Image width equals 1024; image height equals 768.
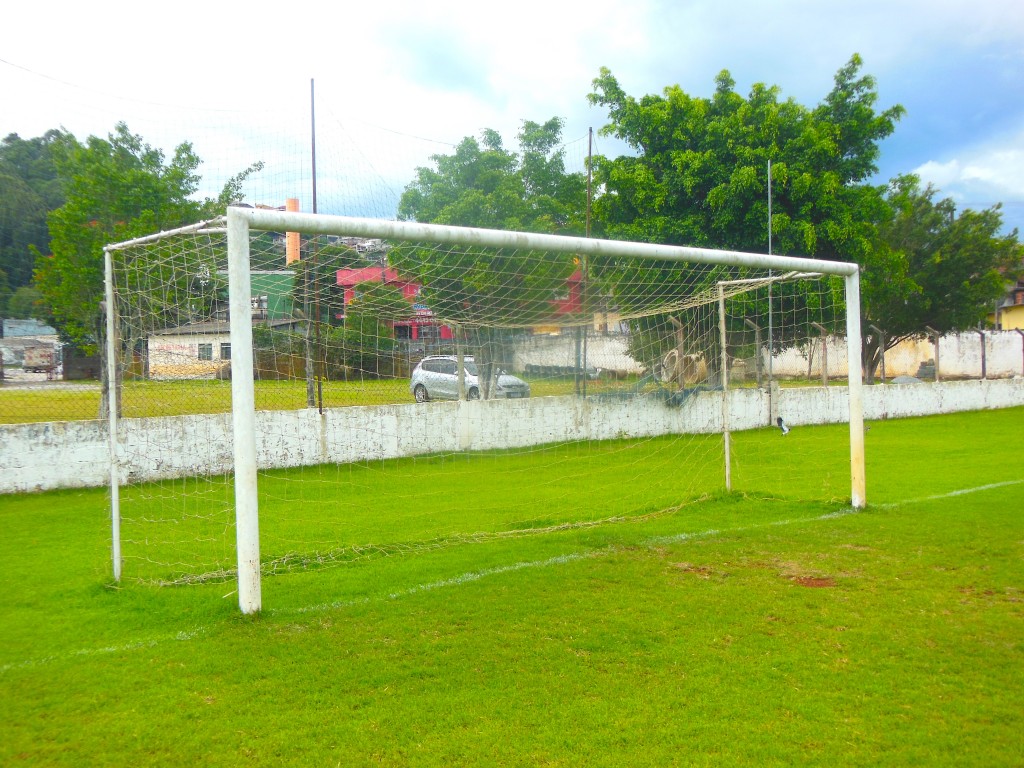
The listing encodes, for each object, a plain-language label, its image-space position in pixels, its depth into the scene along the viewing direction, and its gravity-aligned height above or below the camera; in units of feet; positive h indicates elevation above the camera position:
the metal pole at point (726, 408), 25.76 -1.09
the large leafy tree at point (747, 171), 45.09 +12.84
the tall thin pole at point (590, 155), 41.84 +13.29
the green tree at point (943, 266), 66.74 +9.72
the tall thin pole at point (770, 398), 44.10 -1.36
